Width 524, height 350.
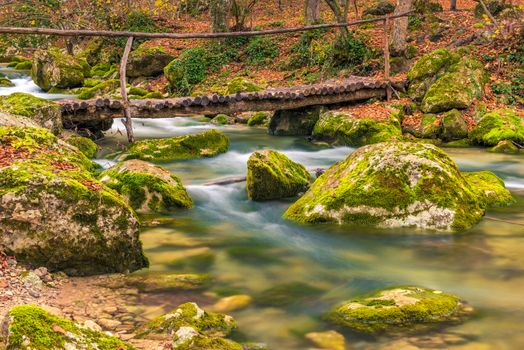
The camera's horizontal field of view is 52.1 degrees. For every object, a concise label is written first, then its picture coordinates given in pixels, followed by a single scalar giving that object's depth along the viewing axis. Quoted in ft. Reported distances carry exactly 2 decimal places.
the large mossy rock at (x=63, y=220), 15.05
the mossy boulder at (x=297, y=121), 45.93
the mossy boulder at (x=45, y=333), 9.46
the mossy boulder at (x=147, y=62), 74.95
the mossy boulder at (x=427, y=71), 47.09
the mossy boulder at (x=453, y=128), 40.65
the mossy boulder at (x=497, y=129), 38.81
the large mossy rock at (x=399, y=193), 21.58
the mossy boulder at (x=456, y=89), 43.34
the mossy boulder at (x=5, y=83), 76.24
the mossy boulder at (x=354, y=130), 40.01
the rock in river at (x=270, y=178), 26.46
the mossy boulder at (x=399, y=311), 13.58
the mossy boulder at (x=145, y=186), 24.47
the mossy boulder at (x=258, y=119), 52.24
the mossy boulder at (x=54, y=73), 74.13
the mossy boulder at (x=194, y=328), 11.76
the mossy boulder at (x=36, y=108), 33.65
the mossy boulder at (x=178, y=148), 36.35
